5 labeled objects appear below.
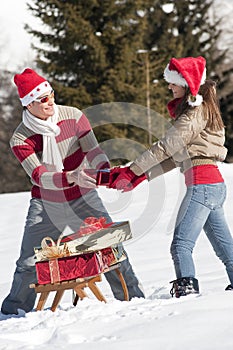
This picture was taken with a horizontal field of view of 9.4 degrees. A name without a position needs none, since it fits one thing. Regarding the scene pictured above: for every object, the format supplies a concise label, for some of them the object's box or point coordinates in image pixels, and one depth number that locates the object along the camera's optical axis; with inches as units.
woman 353.7
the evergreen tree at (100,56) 2143.5
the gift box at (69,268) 348.8
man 376.6
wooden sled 353.1
